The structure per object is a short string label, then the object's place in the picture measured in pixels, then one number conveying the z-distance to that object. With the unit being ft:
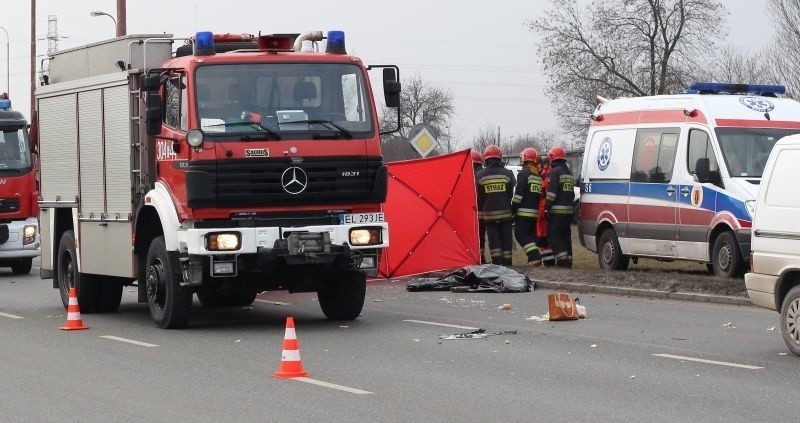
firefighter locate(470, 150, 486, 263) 75.25
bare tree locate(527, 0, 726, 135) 173.37
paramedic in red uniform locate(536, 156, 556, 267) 74.74
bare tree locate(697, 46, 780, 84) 169.17
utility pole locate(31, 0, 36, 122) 153.08
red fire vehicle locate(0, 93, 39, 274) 85.20
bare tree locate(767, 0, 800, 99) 152.35
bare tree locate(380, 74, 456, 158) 220.43
